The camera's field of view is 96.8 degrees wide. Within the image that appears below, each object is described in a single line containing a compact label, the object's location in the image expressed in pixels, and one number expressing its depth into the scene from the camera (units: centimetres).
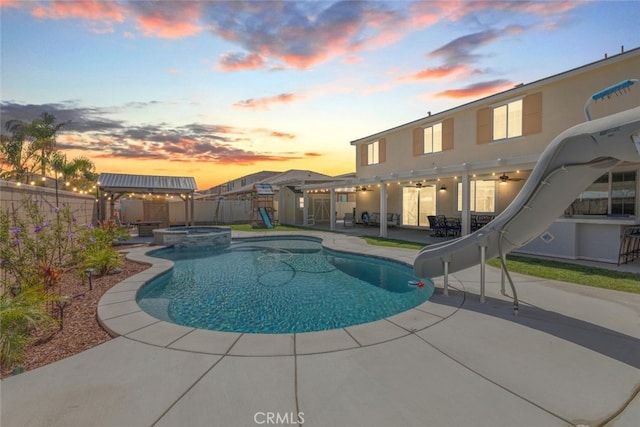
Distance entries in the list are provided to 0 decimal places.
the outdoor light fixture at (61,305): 398
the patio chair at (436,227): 1331
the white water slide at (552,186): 348
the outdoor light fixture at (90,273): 568
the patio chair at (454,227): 1254
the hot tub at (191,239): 1265
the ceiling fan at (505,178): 1191
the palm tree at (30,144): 1599
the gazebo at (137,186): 1486
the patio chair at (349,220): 2006
